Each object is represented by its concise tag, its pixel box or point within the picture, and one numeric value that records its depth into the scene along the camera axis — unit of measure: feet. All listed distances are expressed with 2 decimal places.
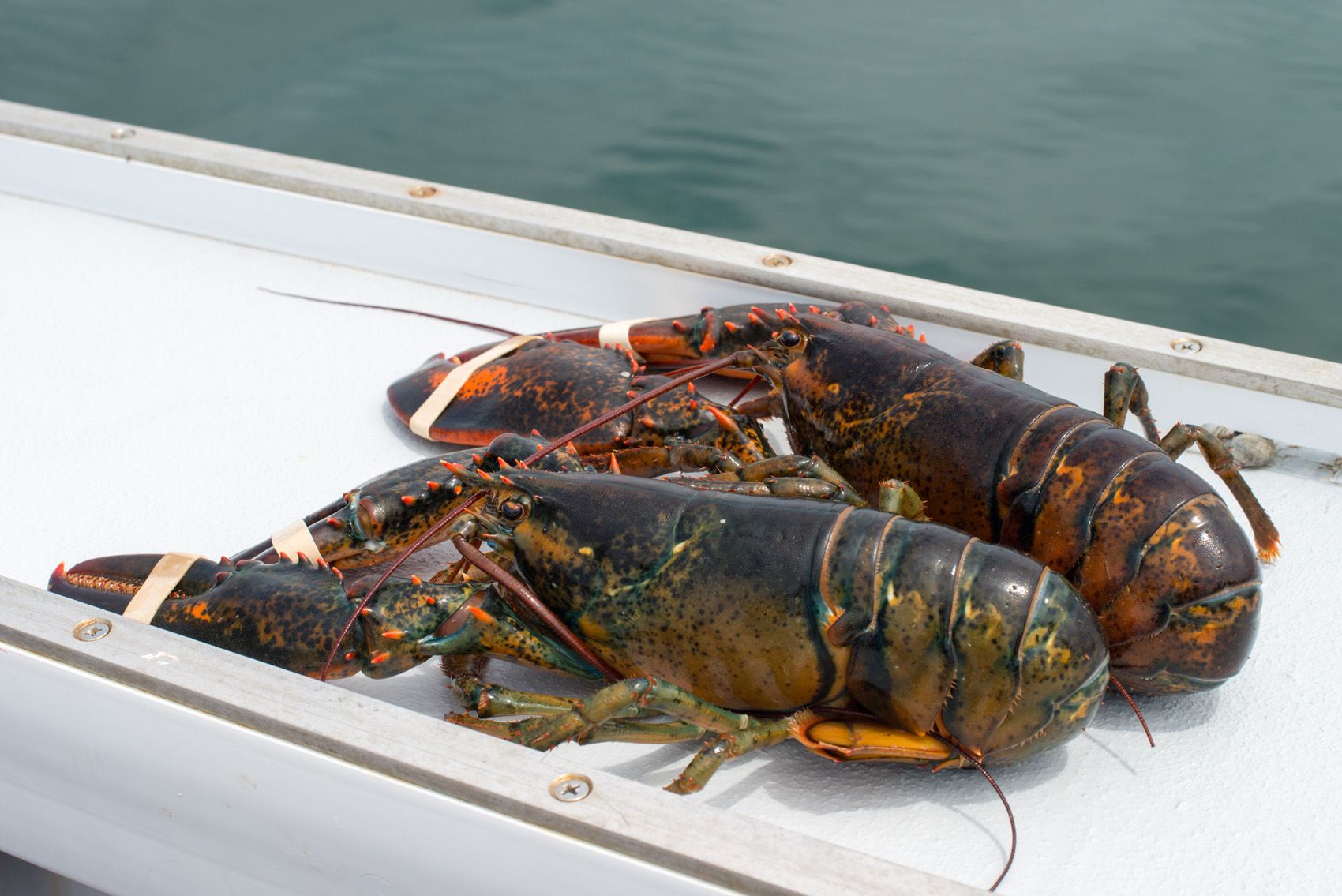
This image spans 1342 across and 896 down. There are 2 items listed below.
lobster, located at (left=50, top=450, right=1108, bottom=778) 1.95
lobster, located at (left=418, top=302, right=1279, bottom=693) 2.04
